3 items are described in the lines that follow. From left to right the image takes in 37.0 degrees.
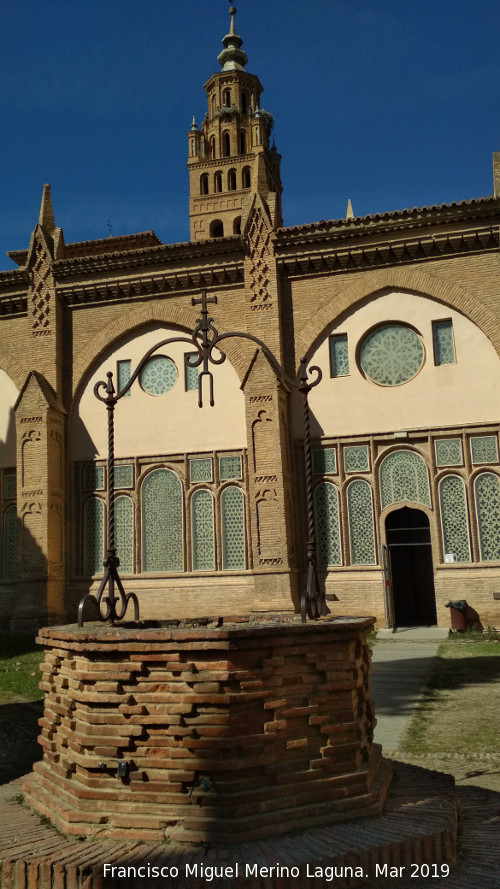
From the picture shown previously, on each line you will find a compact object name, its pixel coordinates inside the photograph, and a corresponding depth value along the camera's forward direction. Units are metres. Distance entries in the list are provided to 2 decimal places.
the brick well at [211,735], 4.18
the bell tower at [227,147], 42.62
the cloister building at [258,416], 16.64
